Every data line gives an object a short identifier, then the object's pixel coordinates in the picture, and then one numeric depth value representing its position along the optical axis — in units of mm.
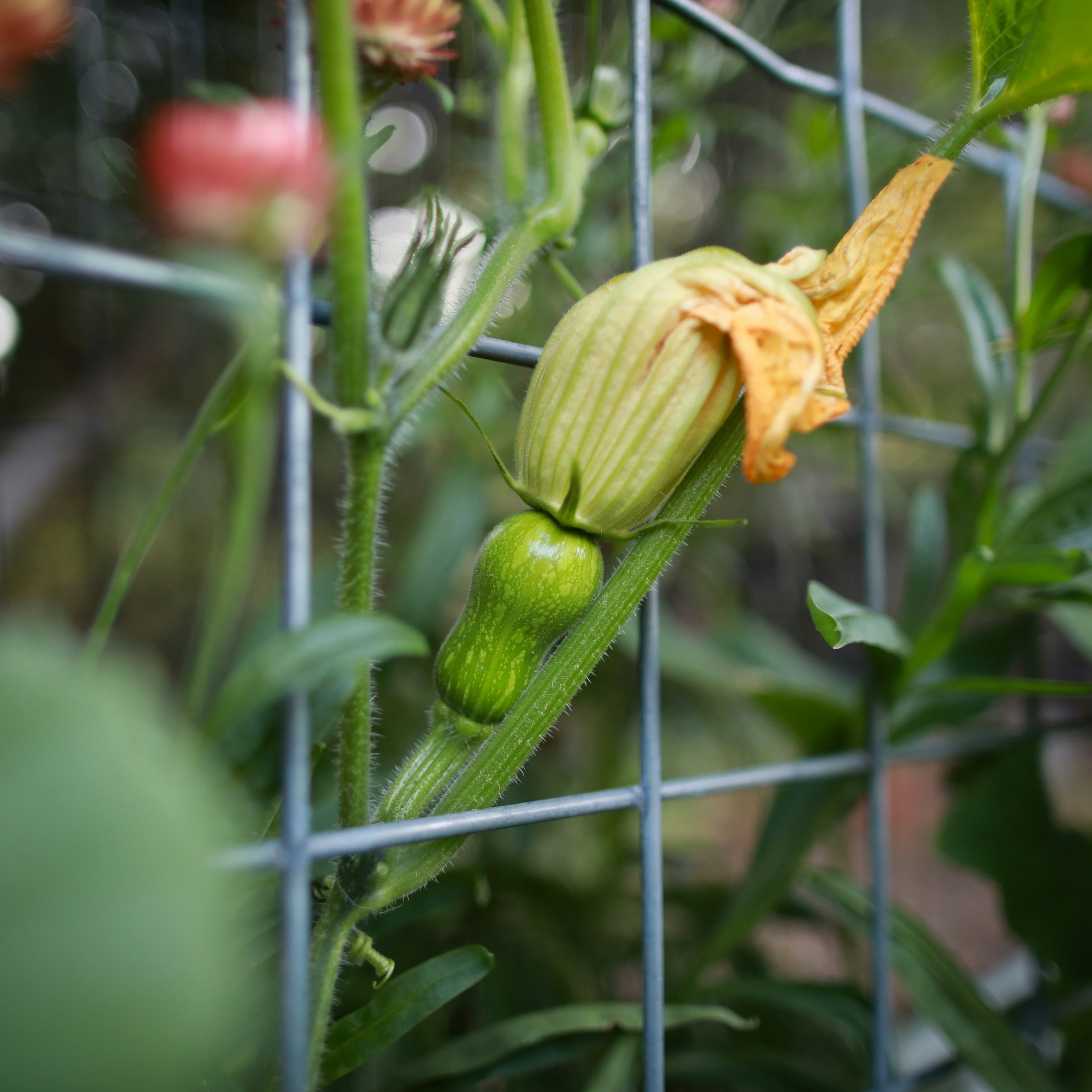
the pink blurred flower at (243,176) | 241
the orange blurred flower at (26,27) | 238
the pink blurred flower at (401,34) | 281
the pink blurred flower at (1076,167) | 707
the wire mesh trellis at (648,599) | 221
